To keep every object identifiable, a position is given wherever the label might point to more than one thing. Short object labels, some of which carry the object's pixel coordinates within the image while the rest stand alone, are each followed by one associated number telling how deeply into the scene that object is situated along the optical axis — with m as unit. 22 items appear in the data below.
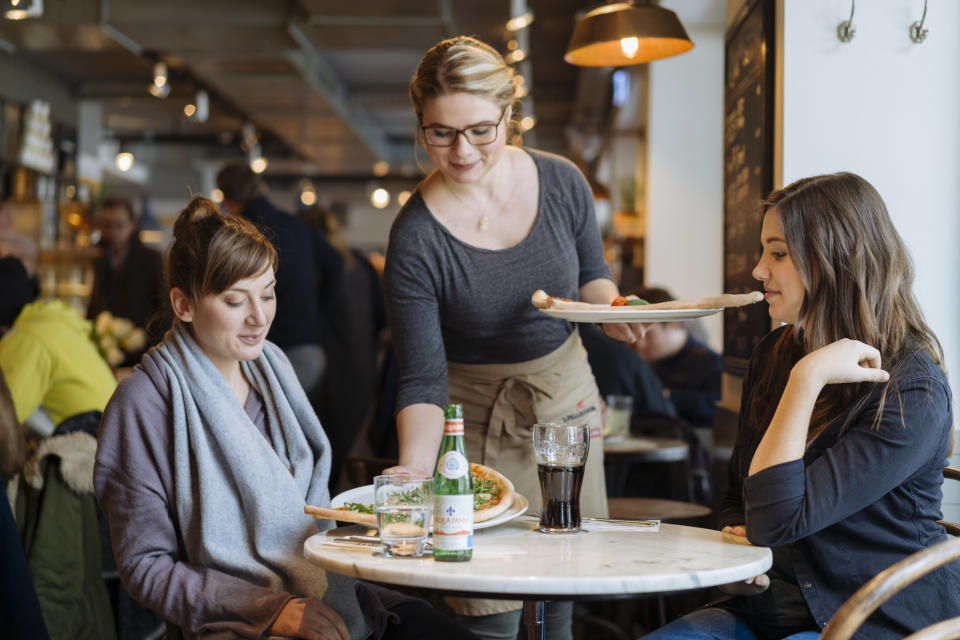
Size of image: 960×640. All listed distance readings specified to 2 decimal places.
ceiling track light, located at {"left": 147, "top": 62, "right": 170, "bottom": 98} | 8.39
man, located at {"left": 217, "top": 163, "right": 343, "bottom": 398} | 4.75
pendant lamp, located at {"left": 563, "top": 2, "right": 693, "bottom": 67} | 3.03
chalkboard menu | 2.79
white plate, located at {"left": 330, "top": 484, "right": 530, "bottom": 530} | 1.78
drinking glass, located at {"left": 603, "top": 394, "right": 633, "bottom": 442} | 3.98
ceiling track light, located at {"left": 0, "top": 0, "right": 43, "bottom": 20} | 4.21
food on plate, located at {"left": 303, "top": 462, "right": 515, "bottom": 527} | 1.76
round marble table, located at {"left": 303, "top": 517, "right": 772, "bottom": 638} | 1.44
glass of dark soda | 1.86
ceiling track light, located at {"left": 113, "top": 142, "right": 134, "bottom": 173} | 11.91
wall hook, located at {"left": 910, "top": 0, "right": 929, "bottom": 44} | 2.55
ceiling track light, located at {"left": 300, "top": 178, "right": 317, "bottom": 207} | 16.55
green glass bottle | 1.59
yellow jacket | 3.23
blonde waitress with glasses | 2.28
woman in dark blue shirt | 1.65
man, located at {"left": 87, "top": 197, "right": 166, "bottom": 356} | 5.67
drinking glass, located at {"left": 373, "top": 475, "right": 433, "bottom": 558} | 1.65
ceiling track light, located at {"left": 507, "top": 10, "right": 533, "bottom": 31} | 6.62
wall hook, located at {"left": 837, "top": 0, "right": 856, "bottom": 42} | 2.59
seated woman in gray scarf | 1.80
